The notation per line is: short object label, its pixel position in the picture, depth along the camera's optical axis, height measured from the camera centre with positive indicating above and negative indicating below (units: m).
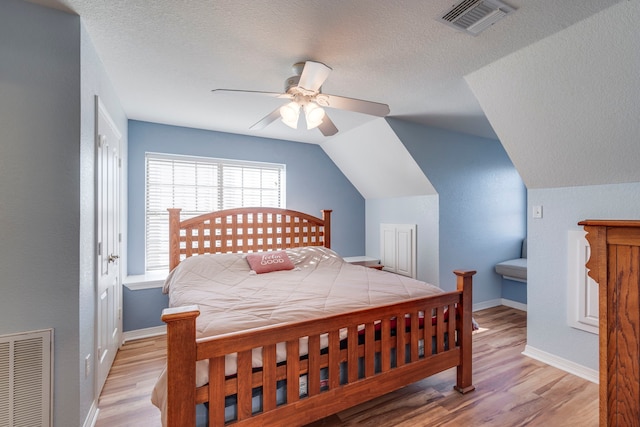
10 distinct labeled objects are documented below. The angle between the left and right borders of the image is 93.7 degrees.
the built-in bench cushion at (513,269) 3.79 -0.71
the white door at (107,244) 1.99 -0.23
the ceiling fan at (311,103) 1.90 +0.76
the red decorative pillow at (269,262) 2.99 -0.48
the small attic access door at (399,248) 3.98 -0.47
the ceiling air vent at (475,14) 1.50 +1.05
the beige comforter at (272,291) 1.64 -0.58
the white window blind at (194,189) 3.51 +0.33
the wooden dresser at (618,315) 1.07 -0.37
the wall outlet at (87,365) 1.71 -0.88
